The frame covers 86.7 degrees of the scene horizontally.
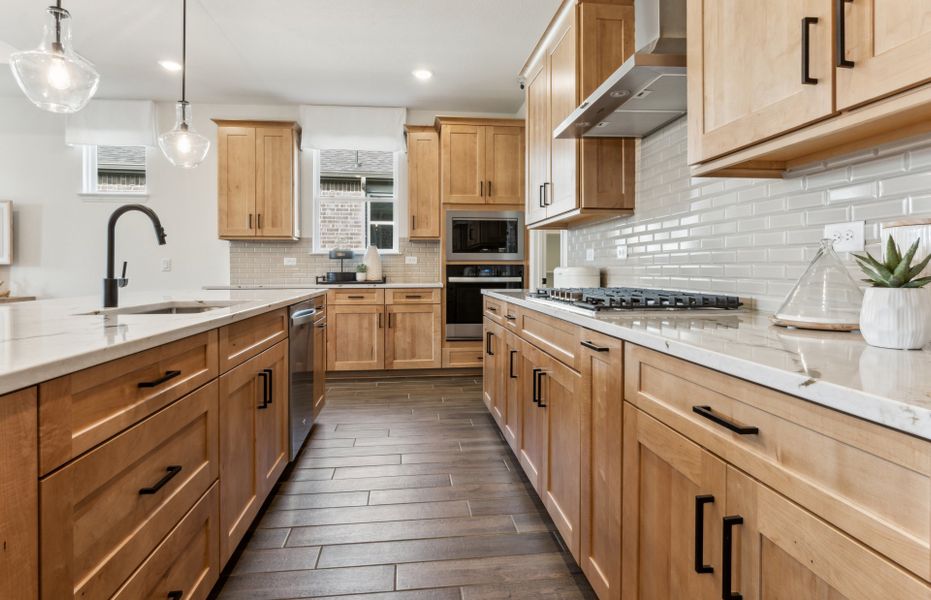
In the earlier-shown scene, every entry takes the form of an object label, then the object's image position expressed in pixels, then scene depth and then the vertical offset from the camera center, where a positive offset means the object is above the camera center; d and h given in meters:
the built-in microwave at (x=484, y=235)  4.95 +0.56
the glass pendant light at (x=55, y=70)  1.95 +0.90
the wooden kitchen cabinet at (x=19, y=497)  0.68 -0.30
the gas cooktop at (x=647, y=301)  1.58 -0.03
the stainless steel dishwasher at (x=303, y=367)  2.53 -0.43
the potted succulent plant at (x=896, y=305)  0.86 -0.02
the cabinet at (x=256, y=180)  4.82 +1.09
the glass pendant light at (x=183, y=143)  2.99 +0.90
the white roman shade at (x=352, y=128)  5.12 +1.71
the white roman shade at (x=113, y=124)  4.91 +1.67
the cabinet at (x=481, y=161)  4.88 +1.30
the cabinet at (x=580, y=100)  2.51 +1.02
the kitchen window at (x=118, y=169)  5.14 +1.27
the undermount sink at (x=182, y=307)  2.10 -0.07
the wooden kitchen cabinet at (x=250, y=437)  1.59 -0.56
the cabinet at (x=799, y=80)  0.89 +0.46
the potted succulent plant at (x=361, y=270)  5.08 +0.22
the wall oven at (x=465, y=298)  4.90 -0.07
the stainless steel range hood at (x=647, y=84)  1.70 +0.78
